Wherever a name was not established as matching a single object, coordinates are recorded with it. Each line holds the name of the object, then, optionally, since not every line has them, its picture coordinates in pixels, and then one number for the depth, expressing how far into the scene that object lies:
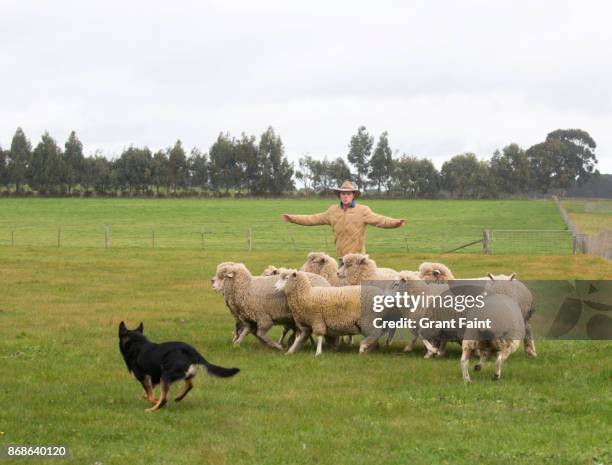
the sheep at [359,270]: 14.02
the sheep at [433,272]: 13.34
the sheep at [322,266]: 15.01
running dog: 9.28
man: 14.59
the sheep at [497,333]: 10.87
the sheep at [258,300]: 13.91
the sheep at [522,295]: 12.63
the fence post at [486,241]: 39.84
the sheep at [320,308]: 13.05
